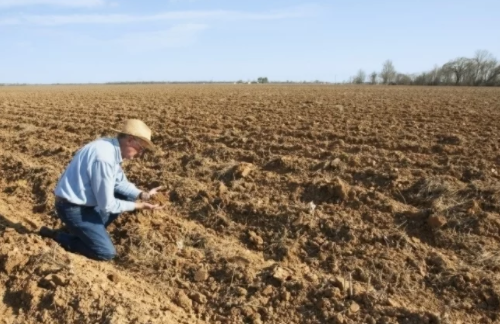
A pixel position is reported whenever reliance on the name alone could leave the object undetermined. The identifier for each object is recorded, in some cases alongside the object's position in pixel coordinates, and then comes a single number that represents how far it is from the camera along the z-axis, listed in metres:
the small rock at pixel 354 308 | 3.32
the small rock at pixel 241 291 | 3.58
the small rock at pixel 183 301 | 3.50
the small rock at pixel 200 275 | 3.82
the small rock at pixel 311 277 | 3.76
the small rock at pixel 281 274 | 3.68
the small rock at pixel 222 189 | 5.57
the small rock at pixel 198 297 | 3.55
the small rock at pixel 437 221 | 4.45
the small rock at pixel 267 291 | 3.56
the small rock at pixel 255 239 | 4.50
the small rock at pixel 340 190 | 5.16
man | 4.00
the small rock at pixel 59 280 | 3.48
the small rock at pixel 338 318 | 3.23
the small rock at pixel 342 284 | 3.55
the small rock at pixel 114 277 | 3.74
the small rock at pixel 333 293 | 3.47
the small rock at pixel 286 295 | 3.49
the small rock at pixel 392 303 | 3.39
